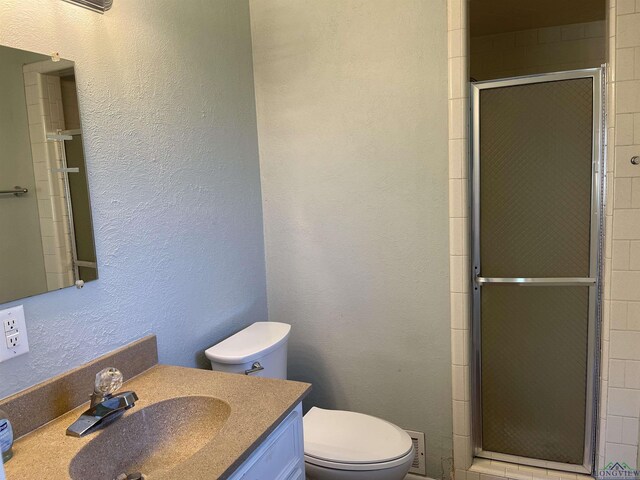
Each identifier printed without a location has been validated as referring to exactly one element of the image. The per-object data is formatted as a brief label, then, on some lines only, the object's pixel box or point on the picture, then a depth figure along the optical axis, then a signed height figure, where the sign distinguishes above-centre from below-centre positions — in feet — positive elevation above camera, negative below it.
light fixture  4.40 +1.81
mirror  3.84 +0.13
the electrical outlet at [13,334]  3.72 -1.10
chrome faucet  3.84 -1.79
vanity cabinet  3.74 -2.31
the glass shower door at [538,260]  6.45 -1.22
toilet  5.59 -3.24
